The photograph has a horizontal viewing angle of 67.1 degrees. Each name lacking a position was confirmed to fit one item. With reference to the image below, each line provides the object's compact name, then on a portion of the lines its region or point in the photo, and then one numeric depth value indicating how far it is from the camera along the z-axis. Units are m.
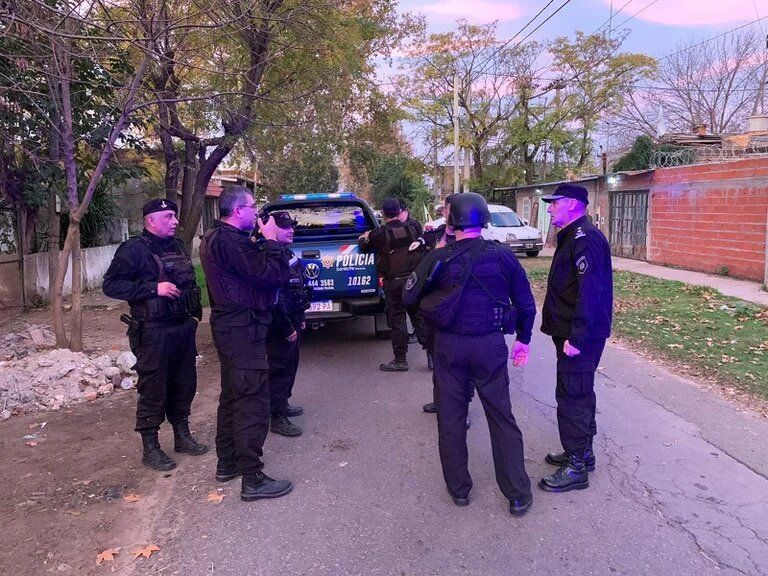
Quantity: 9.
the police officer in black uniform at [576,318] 3.43
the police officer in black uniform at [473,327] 3.22
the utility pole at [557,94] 27.77
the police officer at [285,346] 4.34
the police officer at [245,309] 3.40
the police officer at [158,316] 3.87
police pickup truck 6.52
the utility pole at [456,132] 26.70
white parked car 18.83
